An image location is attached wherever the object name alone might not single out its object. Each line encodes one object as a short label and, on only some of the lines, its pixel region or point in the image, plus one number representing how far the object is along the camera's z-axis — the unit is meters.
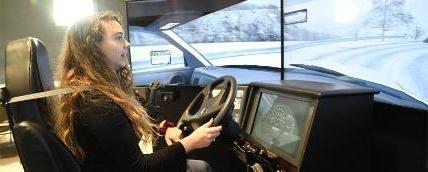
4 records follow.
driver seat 1.29
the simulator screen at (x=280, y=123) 1.70
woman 1.55
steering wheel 1.74
